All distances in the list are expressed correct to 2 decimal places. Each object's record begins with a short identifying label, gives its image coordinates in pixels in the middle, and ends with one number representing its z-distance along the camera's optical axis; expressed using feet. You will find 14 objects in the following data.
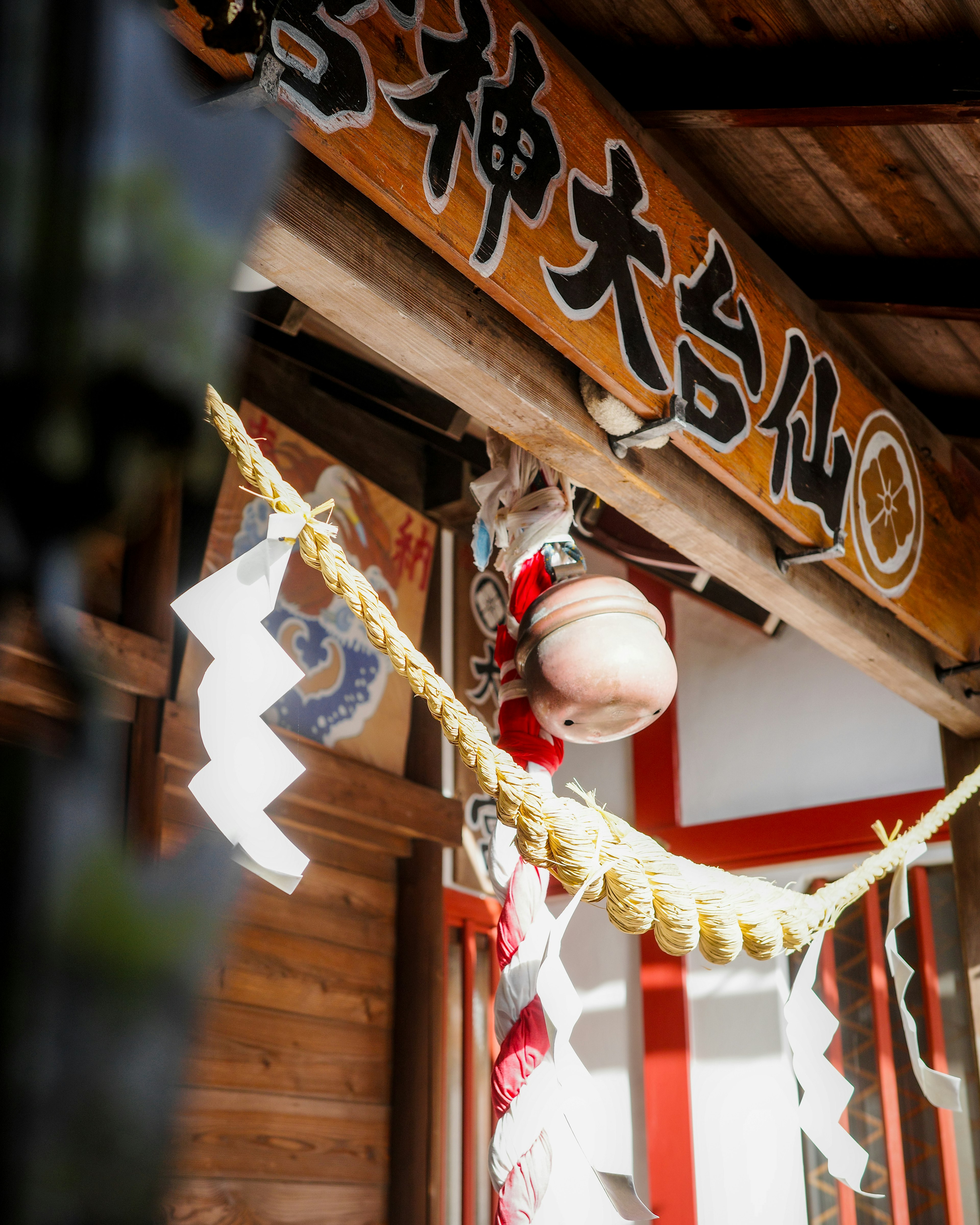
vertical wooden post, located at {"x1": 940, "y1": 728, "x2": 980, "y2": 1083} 11.33
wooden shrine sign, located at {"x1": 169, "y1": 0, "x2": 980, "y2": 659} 5.06
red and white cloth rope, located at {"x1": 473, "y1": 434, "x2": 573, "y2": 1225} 6.05
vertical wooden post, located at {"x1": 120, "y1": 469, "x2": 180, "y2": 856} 11.27
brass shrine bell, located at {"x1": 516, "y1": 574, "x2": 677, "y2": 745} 6.31
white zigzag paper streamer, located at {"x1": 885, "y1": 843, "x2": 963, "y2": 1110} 8.11
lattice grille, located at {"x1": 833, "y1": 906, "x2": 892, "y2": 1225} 14.23
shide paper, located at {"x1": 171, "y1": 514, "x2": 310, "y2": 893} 4.40
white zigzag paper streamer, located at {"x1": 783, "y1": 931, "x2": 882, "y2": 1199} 7.25
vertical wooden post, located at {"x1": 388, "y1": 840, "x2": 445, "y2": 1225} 14.06
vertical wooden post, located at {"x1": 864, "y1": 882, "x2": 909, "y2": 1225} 13.70
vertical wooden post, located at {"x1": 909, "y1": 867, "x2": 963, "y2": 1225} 13.47
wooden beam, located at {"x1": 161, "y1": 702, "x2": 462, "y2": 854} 11.94
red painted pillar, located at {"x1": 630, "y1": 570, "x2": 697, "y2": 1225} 15.39
